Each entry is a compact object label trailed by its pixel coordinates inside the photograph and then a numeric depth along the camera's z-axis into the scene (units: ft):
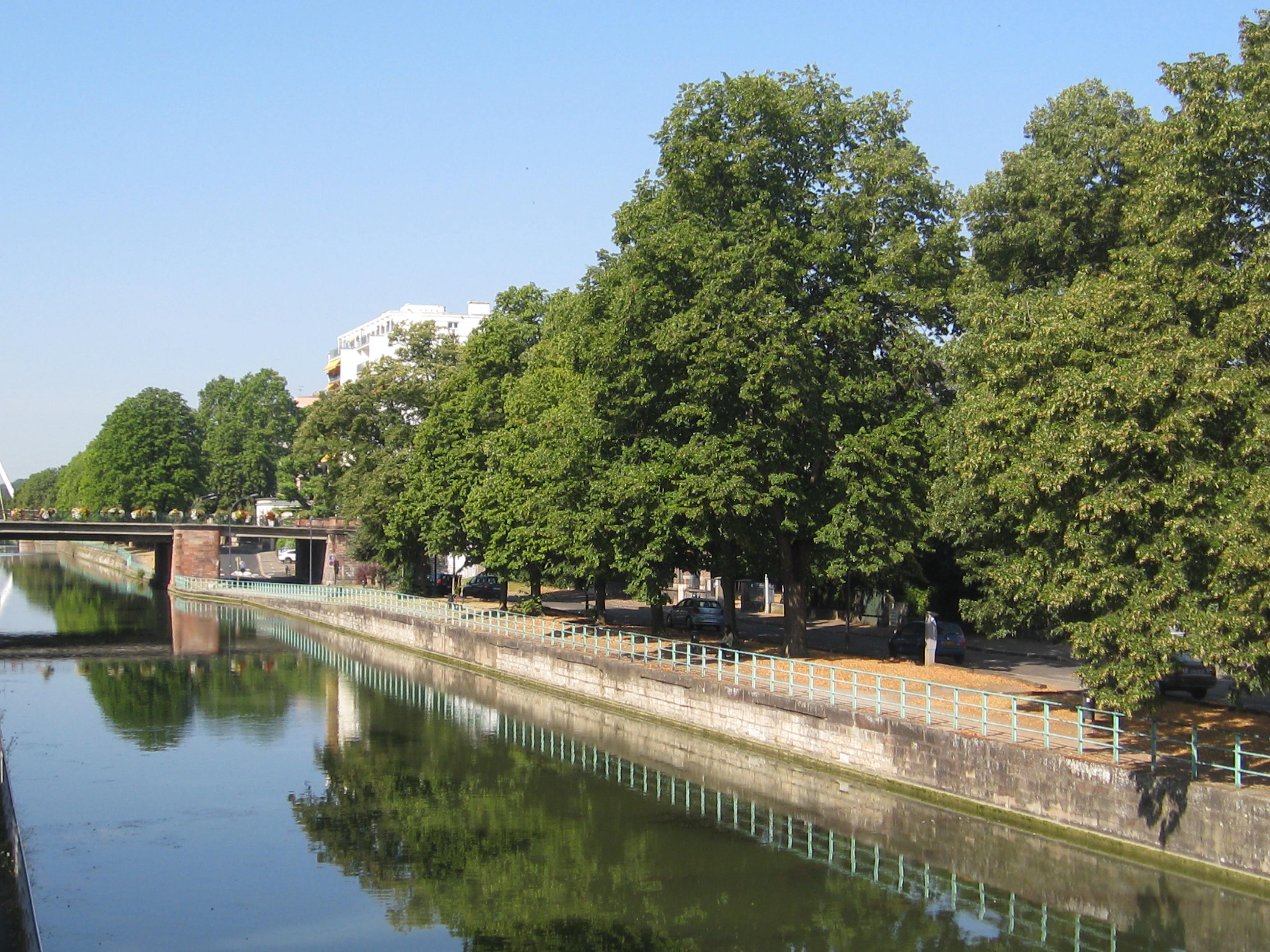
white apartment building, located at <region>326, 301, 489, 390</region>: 428.97
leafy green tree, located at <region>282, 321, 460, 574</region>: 221.46
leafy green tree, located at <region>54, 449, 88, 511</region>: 458.09
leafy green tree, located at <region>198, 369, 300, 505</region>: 397.80
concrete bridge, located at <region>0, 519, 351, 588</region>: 275.59
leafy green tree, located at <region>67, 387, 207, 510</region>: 354.95
